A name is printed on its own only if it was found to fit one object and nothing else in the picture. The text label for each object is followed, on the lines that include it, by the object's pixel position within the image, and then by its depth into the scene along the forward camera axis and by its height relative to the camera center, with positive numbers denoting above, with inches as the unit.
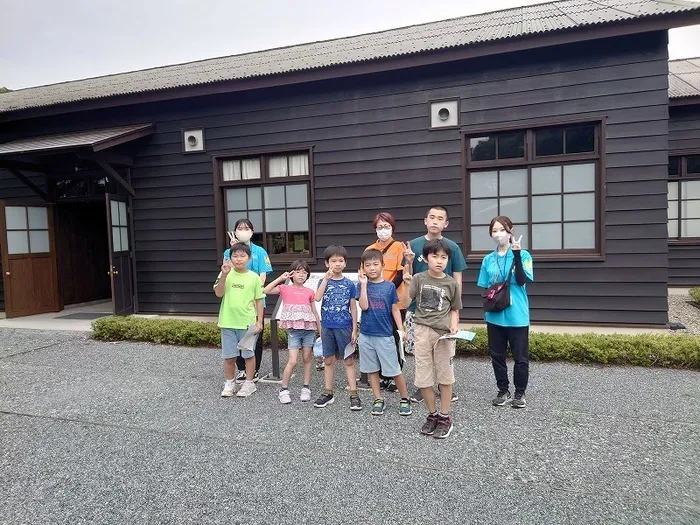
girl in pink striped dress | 150.6 -25.9
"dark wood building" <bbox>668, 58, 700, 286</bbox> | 364.5 +30.1
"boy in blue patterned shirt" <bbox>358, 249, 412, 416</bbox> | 135.4 -26.4
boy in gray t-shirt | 122.7 -26.7
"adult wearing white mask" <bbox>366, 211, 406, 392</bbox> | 147.7 -4.4
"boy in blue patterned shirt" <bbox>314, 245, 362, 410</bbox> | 141.3 -24.4
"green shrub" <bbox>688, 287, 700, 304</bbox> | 296.3 -42.7
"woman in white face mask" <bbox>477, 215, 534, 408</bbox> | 134.6 -21.1
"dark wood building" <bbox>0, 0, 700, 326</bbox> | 227.1 +49.5
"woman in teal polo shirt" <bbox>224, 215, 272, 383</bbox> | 162.9 -7.3
